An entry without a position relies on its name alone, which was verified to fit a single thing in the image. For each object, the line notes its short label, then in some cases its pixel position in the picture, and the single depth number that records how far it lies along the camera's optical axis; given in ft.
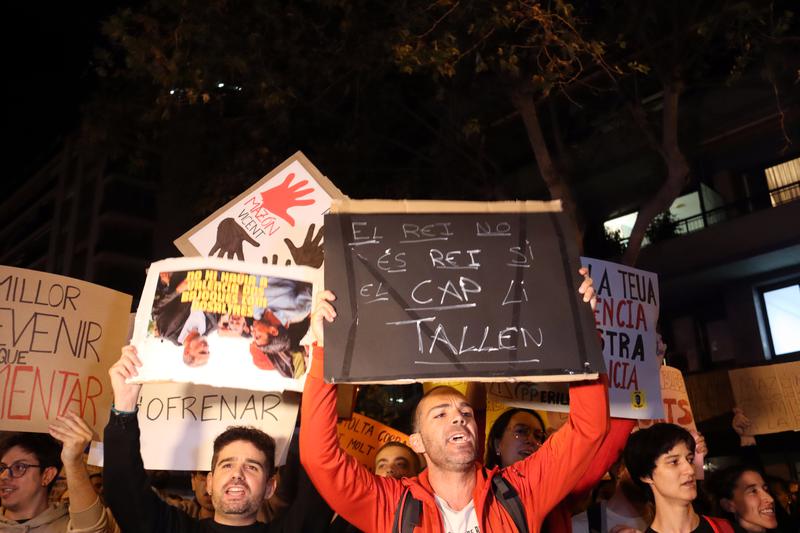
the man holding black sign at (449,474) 9.96
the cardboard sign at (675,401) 17.89
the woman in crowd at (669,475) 12.35
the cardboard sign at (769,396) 19.80
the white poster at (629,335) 14.87
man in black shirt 10.61
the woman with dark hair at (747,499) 14.06
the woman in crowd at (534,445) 11.84
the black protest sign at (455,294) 9.67
